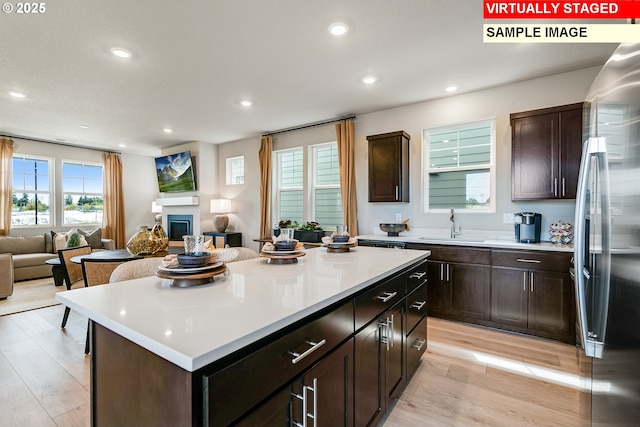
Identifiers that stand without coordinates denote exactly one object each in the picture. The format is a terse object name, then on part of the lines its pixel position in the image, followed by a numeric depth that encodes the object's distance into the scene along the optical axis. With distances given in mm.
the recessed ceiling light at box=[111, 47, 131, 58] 2691
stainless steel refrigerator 849
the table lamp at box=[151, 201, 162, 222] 7732
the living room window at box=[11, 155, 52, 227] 5941
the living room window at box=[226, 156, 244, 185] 6316
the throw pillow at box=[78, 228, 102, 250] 5918
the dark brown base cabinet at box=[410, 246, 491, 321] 3102
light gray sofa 5090
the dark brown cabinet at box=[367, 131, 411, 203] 3877
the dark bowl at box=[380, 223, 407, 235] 3971
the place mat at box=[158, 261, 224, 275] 1251
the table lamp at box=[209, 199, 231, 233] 6043
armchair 3969
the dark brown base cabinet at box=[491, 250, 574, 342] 2695
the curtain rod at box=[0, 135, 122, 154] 5830
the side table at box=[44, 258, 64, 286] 4750
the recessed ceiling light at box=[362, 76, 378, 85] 3293
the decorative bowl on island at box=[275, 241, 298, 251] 1896
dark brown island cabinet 728
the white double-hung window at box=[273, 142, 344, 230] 5008
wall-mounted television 6320
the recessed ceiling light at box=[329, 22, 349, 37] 2348
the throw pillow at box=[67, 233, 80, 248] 5093
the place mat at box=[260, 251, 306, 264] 1816
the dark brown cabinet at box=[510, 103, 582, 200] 2879
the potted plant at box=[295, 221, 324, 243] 4590
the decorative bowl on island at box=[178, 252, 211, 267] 1291
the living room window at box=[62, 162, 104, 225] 6633
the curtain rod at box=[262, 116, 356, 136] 4701
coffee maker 3086
